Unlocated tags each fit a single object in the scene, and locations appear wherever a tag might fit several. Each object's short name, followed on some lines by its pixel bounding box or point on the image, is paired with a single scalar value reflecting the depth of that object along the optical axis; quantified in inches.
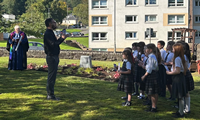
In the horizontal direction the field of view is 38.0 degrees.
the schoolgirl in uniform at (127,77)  292.4
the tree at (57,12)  4082.2
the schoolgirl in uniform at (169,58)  338.5
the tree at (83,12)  3769.7
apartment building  1895.9
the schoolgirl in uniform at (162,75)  344.8
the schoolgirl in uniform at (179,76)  257.9
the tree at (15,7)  4849.9
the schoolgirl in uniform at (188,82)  278.5
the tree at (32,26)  1839.7
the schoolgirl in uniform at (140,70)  339.3
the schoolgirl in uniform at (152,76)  271.3
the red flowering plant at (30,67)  566.6
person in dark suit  289.0
